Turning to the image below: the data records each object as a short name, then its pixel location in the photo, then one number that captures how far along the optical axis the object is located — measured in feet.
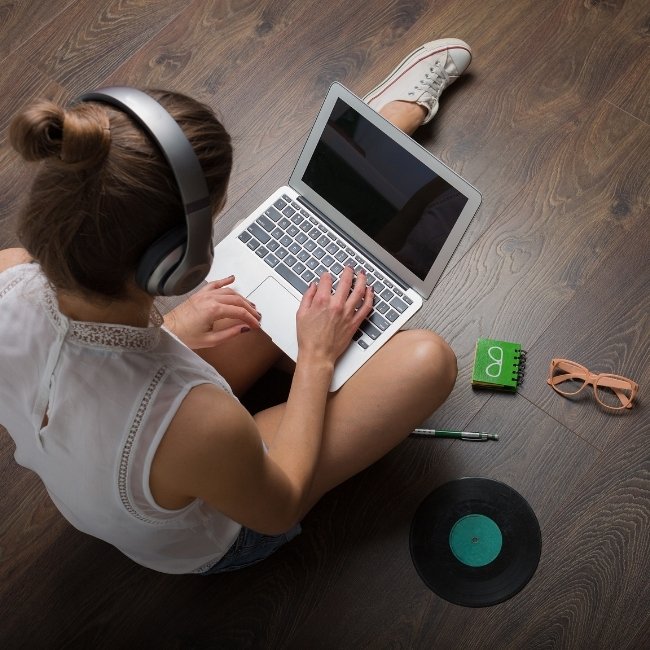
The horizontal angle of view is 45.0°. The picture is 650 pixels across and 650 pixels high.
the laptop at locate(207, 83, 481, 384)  3.99
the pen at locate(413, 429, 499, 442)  4.75
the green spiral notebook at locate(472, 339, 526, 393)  4.79
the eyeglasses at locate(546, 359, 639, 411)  4.73
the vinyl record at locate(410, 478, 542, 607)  4.52
